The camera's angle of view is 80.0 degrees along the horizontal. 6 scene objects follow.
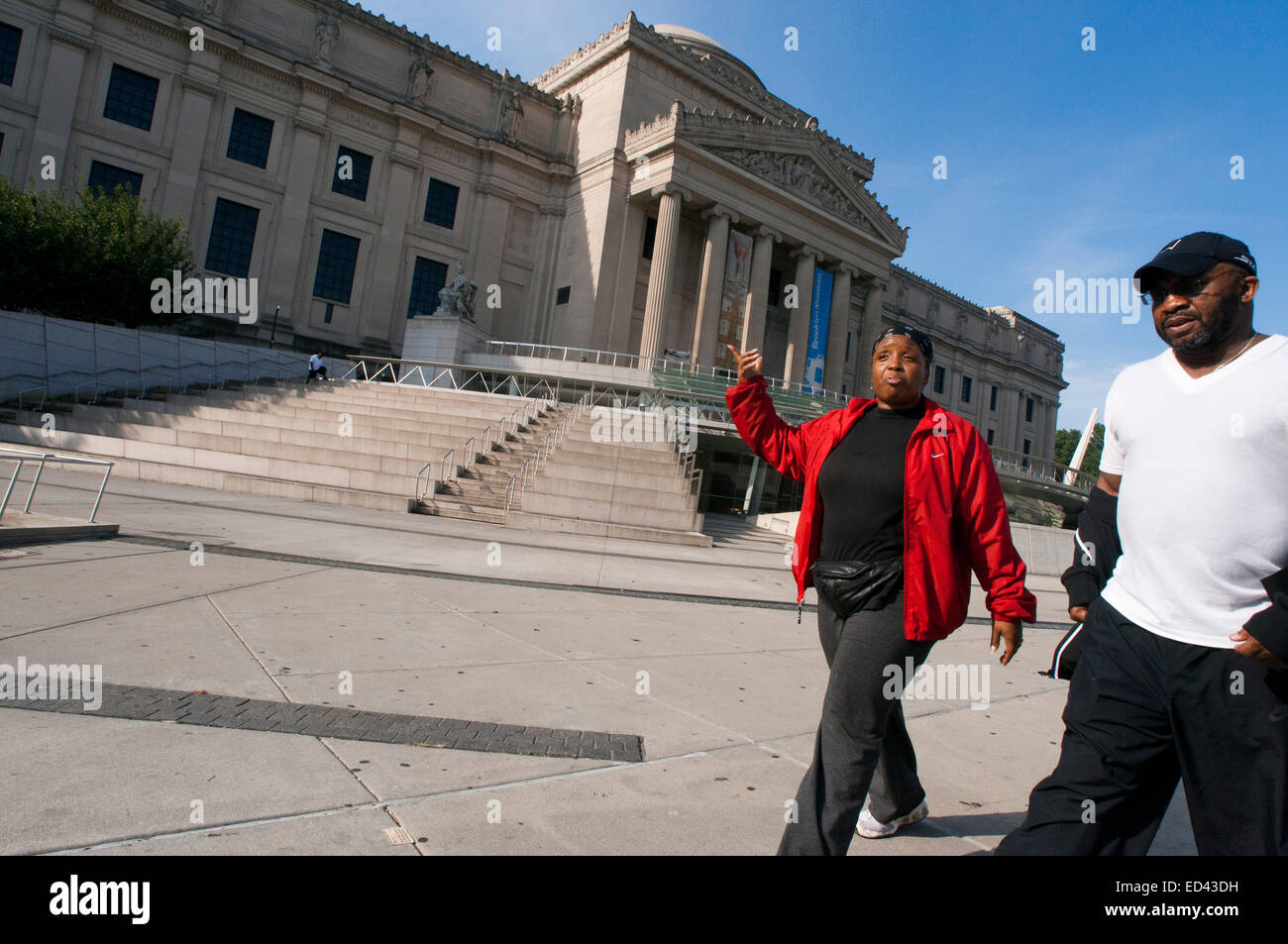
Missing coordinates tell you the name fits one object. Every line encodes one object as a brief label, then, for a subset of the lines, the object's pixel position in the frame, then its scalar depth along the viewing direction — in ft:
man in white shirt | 6.74
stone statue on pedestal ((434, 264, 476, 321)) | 109.09
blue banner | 140.26
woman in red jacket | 8.61
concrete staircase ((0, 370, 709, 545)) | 53.52
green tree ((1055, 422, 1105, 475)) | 338.75
